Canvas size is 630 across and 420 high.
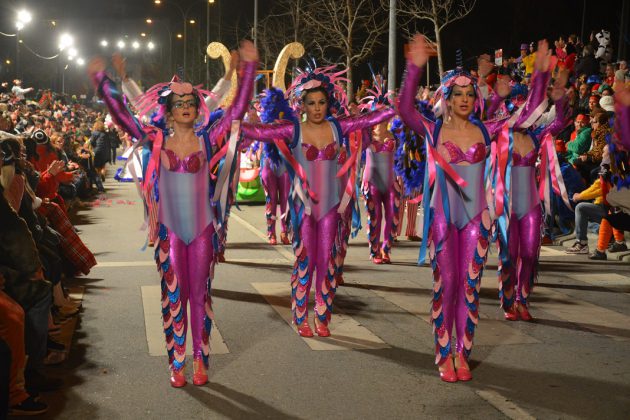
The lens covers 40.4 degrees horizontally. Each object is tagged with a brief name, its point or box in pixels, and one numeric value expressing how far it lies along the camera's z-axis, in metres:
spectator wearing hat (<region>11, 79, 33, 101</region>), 27.59
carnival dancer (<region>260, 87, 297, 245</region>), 9.76
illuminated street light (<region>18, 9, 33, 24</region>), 23.44
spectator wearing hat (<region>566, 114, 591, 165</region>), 13.42
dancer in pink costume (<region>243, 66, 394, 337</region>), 6.57
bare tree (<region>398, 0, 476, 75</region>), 21.56
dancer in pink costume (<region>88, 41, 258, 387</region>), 5.38
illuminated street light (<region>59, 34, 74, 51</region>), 33.41
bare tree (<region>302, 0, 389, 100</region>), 26.81
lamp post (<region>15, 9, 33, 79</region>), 23.47
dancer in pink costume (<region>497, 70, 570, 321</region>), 7.02
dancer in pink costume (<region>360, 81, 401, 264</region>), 10.05
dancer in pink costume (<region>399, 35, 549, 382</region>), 5.52
